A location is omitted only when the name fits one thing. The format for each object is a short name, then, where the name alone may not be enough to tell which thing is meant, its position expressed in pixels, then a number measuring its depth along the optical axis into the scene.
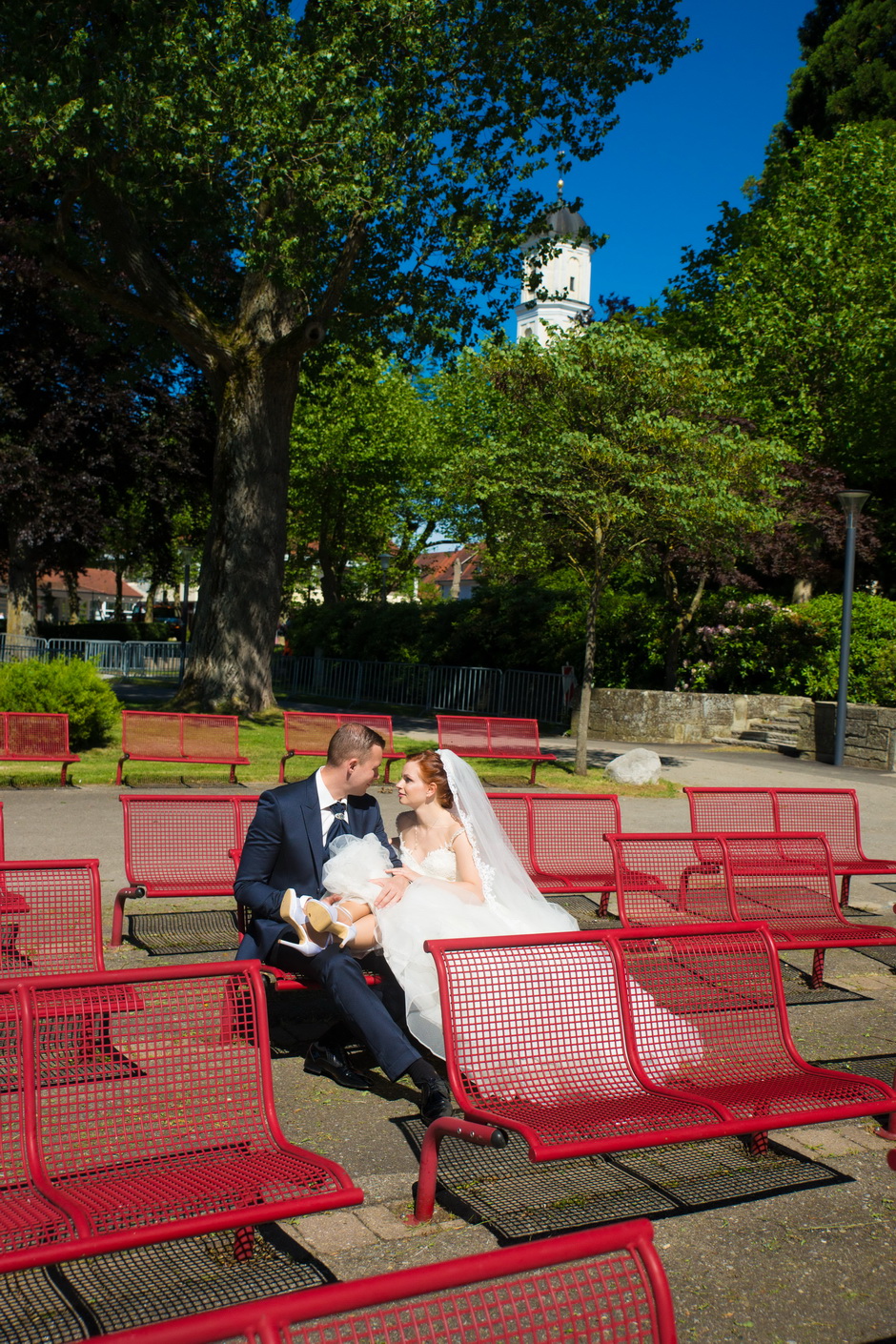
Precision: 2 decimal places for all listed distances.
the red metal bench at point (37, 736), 12.48
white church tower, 111.75
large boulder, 15.02
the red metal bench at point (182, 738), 12.98
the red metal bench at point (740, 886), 6.48
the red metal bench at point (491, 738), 15.16
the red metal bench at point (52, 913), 4.85
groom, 4.62
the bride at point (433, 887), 4.62
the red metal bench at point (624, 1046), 3.61
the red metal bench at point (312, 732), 13.94
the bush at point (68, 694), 14.45
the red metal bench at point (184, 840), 6.61
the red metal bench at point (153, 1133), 2.77
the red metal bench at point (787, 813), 8.55
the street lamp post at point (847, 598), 18.77
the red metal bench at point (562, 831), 7.73
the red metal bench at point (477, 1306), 1.67
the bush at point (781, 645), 21.91
